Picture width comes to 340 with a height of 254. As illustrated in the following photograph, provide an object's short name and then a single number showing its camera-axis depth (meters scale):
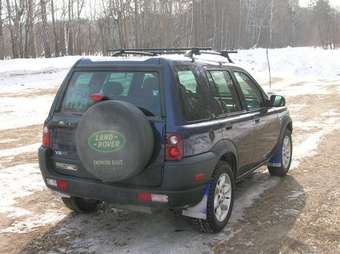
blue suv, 4.18
